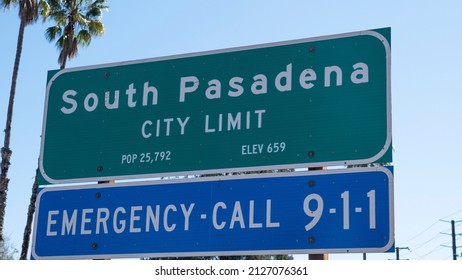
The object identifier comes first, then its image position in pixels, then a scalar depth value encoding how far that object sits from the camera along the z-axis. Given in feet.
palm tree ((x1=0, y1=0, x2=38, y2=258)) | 88.43
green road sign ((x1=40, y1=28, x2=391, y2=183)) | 21.79
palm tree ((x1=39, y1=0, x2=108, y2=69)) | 98.27
